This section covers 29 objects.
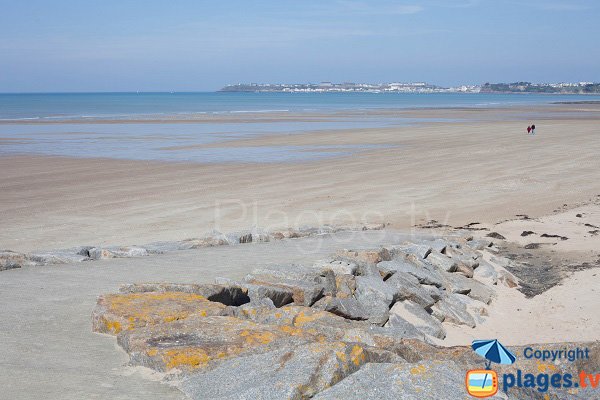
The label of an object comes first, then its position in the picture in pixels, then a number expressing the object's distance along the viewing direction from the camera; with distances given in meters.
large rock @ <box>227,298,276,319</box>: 6.92
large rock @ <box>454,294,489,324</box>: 9.53
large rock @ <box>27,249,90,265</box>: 9.48
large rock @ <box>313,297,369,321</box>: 7.85
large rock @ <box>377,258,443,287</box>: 9.84
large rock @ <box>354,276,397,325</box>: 8.20
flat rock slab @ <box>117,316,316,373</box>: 5.39
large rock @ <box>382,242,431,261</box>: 10.61
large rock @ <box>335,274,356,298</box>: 8.44
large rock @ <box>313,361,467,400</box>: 4.36
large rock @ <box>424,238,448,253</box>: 11.52
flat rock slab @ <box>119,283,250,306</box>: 7.37
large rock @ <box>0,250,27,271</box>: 9.06
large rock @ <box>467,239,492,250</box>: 12.93
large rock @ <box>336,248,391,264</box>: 9.93
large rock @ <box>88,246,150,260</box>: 10.08
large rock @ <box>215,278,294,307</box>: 7.79
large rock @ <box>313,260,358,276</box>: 9.07
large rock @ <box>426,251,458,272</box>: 10.85
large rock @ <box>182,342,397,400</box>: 4.64
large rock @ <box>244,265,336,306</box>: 8.02
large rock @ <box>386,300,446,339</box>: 8.46
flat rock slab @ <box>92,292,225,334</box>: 6.30
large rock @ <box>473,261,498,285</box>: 11.15
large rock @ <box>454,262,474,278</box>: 11.02
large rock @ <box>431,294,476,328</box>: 9.12
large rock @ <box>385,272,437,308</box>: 8.94
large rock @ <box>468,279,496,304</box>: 10.23
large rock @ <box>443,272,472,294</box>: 10.15
